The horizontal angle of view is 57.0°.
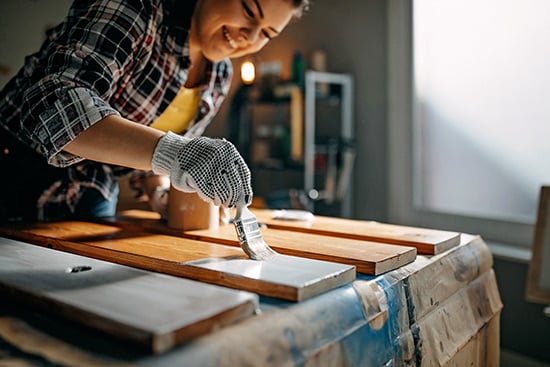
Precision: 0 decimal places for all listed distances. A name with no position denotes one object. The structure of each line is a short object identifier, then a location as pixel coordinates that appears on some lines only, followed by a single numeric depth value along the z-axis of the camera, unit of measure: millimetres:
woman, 822
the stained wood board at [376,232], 966
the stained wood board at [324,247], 800
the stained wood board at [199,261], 668
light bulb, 1773
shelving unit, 2559
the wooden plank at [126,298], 497
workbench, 490
